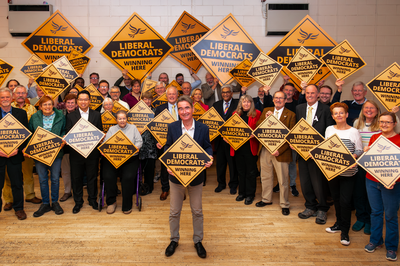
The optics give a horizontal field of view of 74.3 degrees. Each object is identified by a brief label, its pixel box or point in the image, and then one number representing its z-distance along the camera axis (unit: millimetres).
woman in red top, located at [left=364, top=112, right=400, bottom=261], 2576
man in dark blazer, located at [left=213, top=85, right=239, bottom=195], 4387
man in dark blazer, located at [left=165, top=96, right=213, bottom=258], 2674
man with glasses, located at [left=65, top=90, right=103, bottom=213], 3734
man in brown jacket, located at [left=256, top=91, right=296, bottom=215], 3631
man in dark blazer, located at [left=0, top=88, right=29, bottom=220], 3453
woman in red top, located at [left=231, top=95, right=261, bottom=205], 3941
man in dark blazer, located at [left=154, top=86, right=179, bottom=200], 4082
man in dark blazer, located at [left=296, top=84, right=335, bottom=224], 3387
